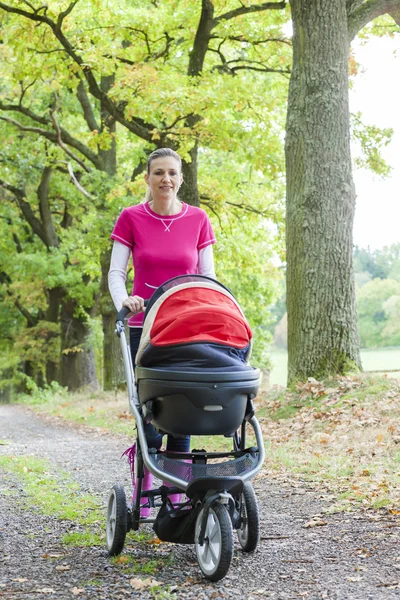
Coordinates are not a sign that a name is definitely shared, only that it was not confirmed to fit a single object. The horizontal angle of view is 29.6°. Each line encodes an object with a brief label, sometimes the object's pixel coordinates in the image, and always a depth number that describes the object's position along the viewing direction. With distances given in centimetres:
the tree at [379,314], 5588
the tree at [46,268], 2394
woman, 433
